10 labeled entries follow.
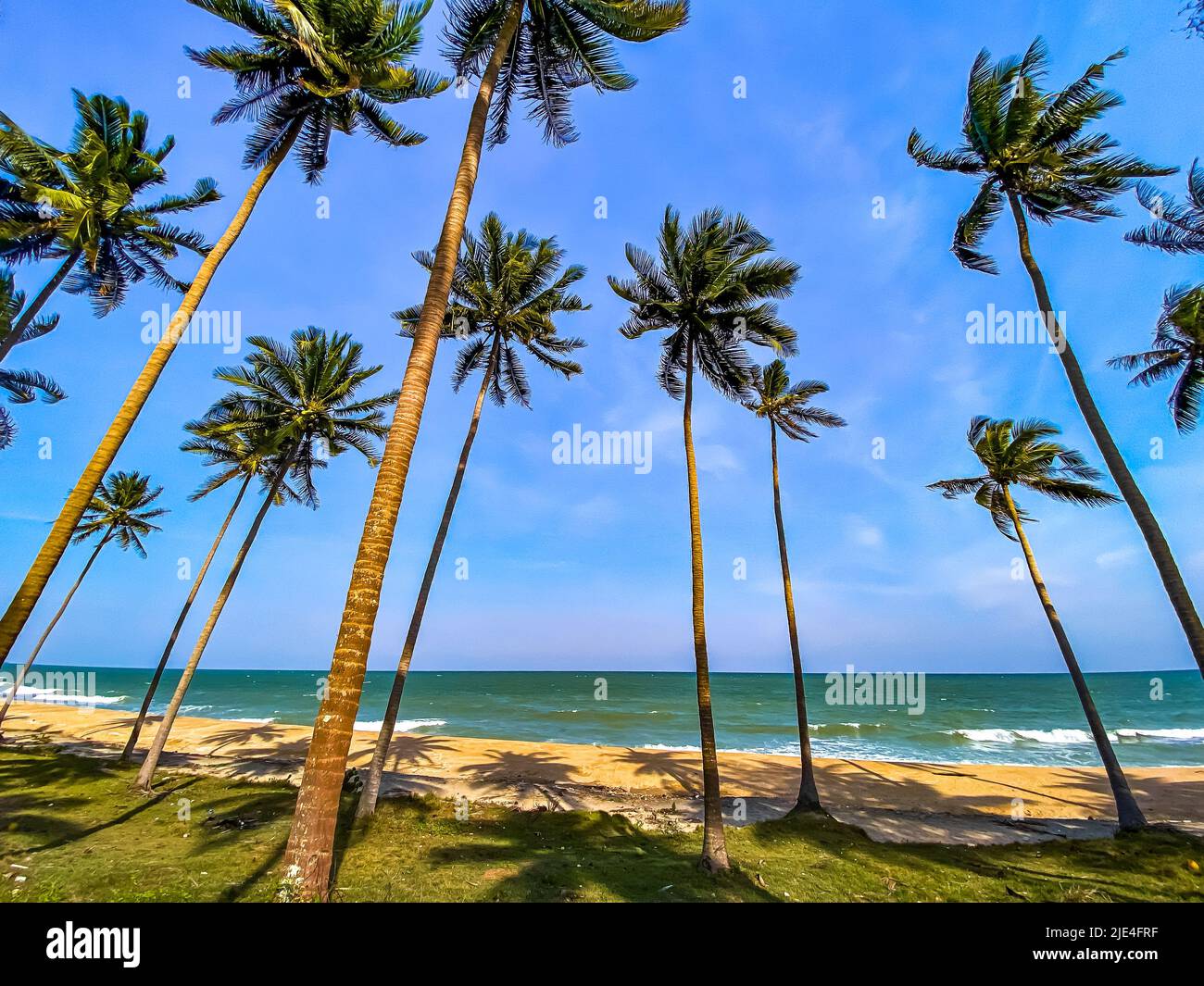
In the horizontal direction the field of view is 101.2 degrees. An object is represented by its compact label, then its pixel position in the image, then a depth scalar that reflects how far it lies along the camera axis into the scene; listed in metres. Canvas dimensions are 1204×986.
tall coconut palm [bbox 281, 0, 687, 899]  5.88
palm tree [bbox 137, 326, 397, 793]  17.12
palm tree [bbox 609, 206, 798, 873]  13.01
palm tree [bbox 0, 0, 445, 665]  8.17
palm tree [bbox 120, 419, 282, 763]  18.83
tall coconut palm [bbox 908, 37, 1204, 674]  10.75
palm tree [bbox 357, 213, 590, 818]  16.33
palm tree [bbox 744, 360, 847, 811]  17.28
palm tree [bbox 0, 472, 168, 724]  25.70
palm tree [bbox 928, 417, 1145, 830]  16.02
